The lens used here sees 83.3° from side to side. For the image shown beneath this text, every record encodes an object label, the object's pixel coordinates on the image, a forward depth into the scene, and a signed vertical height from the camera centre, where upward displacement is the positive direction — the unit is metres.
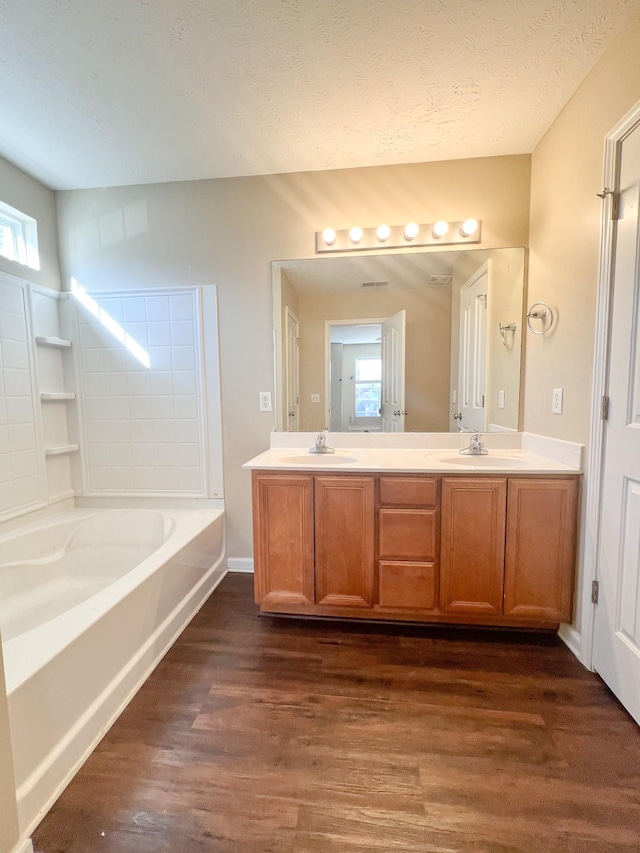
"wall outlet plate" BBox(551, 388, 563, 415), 1.75 -0.05
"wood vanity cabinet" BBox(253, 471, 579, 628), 1.67 -0.74
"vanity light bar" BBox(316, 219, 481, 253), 2.07 +0.92
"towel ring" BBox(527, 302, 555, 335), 1.84 +0.41
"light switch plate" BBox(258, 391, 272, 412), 2.31 -0.04
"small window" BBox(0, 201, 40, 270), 2.10 +0.95
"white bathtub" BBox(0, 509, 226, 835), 1.04 -0.94
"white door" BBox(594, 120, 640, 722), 1.30 -0.29
